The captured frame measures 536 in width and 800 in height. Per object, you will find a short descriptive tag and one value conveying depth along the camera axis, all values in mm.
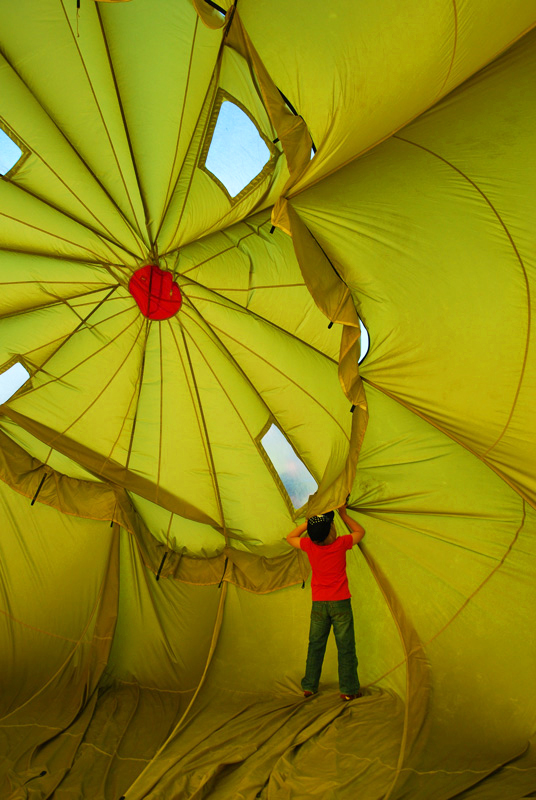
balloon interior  3807
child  4953
